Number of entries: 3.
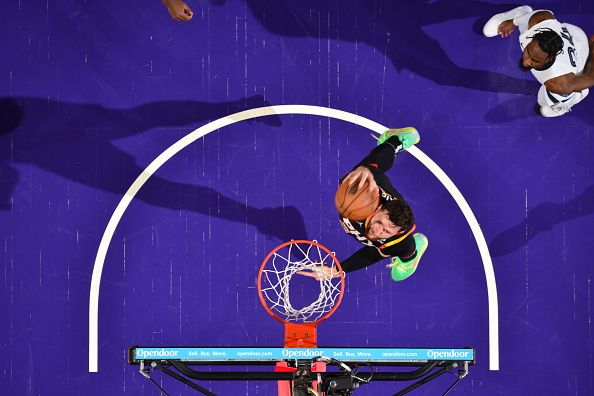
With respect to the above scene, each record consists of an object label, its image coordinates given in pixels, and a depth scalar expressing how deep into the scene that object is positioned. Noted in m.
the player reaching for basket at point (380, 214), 14.39
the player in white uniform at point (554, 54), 15.62
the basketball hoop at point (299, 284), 16.11
